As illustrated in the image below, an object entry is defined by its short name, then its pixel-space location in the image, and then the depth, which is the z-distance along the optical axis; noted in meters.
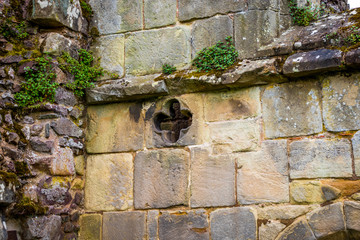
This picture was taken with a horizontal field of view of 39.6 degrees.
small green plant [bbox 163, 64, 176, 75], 4.86
